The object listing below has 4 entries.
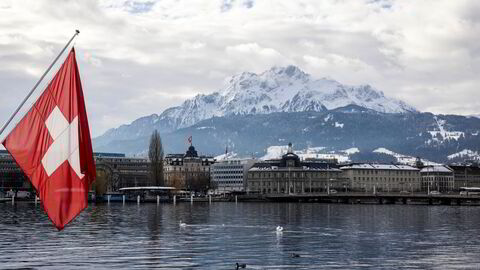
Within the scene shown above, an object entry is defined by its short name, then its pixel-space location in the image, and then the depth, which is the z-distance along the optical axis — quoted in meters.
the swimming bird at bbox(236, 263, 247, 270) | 42.41
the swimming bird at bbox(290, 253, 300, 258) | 50.31
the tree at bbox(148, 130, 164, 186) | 198.12
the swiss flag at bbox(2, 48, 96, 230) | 19.89
